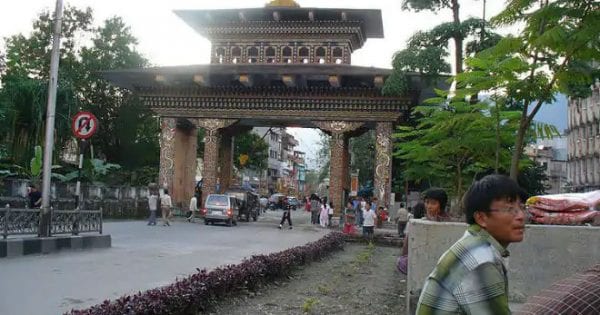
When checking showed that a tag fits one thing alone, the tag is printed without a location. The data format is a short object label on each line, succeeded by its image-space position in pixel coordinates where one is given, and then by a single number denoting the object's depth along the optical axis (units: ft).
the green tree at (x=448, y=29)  66.26
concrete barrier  19.99
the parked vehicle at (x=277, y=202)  205.87
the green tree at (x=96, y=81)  101.91
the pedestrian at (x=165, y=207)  81.15
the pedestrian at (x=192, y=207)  91.63
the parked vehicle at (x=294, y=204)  227.81
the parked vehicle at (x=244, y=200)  104.17
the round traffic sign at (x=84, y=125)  45.03
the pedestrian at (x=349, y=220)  80.12
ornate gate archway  90.68
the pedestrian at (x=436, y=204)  22.67
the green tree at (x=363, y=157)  145.28
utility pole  42.45
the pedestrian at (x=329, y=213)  92.38
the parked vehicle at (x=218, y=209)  88.33
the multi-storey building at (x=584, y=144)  159.22
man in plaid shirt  7.18
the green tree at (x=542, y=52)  20.95
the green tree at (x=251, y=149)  177.17
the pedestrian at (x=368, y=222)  72.08
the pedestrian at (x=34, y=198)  59.62
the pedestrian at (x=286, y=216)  89.81
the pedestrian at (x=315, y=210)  103.35
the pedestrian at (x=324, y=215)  92.68
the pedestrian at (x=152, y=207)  79.87
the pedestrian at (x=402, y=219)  70.03
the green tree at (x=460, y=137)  35.47
